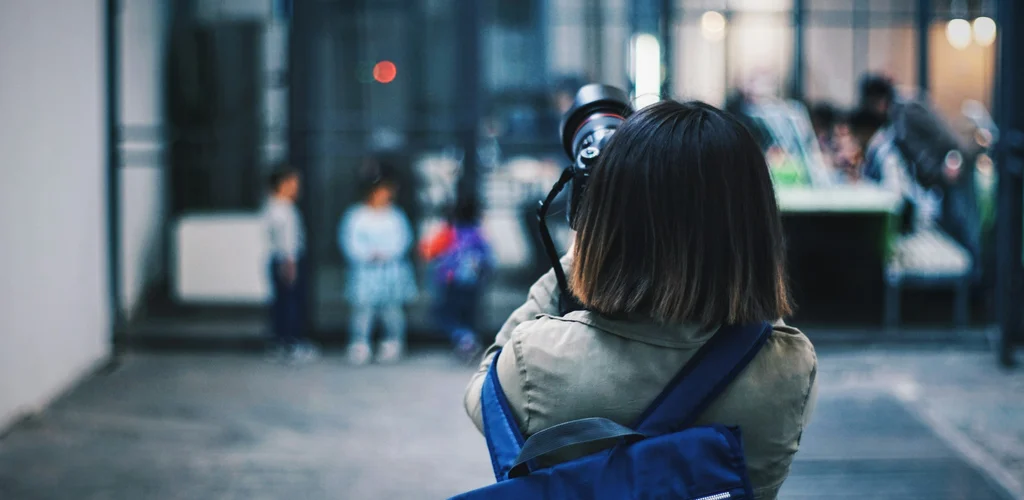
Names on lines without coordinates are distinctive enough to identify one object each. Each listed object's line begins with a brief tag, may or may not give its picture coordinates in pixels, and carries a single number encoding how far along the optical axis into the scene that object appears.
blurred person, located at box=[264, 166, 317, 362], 7.41
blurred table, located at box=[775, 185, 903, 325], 8.16
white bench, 8.17
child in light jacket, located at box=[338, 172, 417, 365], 7.40
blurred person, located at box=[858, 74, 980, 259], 7.67
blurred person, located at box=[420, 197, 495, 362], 7.32
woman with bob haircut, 1.72
